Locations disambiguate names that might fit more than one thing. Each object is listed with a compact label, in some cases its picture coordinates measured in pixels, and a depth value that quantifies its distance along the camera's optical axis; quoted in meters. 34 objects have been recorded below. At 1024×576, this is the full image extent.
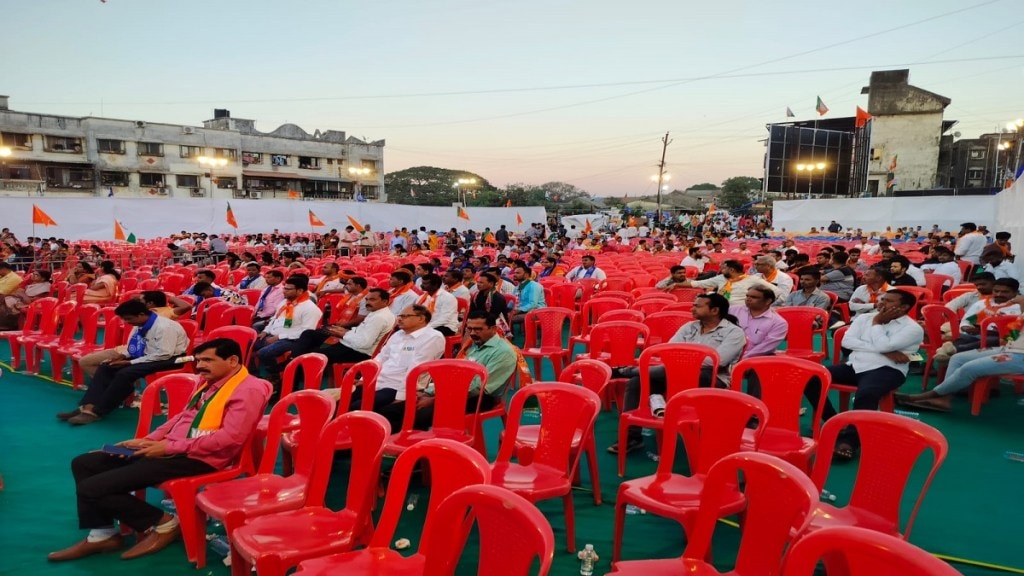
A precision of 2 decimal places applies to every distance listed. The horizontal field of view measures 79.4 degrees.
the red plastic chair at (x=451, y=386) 4.21
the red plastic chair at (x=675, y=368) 4.38
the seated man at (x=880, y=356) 4.58
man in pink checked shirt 3.33
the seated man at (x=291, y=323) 6.69
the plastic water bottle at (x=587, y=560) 3.18
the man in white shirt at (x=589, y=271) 9.60
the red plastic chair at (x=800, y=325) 6.23
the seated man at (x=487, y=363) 4.30
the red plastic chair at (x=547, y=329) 6.64
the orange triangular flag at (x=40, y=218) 14.27
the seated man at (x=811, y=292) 6.84
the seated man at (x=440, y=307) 7.07
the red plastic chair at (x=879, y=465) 2.68
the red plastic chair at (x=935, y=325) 6.27
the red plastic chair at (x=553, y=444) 3.29
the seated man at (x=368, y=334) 6.17
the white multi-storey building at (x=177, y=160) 35.62
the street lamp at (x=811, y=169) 32.38
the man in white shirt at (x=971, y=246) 12.29
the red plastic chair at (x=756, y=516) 2.26
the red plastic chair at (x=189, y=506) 3.28
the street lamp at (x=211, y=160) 31.31
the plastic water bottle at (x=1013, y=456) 4.42
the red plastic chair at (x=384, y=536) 2.51
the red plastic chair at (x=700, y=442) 3.02
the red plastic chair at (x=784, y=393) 3.70
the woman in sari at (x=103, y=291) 8.34
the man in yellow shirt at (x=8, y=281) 8.92
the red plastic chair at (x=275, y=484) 3.07
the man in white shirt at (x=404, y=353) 4.77
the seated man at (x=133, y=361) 5.63
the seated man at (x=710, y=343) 4.70
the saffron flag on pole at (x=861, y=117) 24.08
